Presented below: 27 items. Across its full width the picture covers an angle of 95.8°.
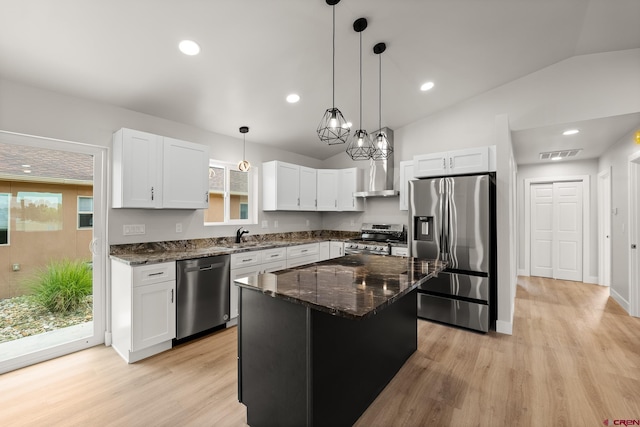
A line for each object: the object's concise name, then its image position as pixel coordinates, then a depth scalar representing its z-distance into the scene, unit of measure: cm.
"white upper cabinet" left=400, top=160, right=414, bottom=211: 453
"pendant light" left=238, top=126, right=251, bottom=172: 396
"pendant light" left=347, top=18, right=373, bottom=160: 239
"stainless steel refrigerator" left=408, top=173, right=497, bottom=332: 323
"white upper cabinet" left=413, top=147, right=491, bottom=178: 336
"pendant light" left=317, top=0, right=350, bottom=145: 197
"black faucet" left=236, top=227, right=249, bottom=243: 418
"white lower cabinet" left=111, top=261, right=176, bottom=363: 259
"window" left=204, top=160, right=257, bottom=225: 412
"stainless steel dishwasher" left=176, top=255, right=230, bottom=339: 290
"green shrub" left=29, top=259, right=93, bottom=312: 271
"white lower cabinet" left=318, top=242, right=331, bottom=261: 478
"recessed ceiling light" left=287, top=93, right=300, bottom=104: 346
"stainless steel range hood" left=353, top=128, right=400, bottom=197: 479
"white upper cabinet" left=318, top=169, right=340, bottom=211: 521
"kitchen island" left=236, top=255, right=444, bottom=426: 154
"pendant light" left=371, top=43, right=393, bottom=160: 253
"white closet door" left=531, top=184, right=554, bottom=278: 580
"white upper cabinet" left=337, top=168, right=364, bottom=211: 510
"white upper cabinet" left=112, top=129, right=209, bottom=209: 284
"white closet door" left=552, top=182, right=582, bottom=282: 554
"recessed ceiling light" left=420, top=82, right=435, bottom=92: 371
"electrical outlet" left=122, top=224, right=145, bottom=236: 310
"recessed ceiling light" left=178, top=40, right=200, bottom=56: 237
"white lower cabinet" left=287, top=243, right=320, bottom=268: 421
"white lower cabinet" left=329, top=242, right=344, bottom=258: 476
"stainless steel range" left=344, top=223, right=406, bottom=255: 433
